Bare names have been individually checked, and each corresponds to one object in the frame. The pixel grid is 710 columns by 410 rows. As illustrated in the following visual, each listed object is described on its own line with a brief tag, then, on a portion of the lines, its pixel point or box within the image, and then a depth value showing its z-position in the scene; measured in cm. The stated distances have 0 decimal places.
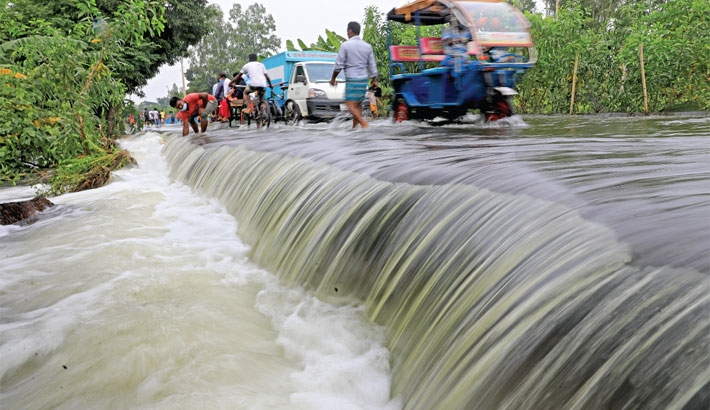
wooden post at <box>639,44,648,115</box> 1062
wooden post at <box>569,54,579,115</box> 1256
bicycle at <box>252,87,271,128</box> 1268
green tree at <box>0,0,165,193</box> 759
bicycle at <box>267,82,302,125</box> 1403
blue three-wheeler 788
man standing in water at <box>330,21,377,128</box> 856
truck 1380
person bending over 1148
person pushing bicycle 1248
